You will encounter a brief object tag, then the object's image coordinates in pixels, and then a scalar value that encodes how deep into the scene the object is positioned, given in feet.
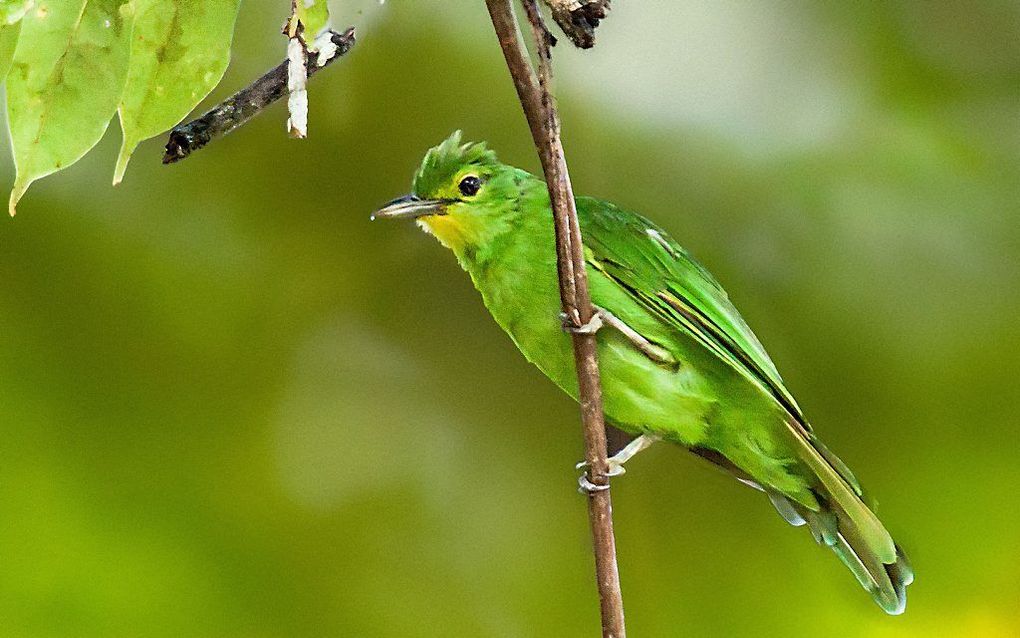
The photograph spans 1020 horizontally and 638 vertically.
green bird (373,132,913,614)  13.91
